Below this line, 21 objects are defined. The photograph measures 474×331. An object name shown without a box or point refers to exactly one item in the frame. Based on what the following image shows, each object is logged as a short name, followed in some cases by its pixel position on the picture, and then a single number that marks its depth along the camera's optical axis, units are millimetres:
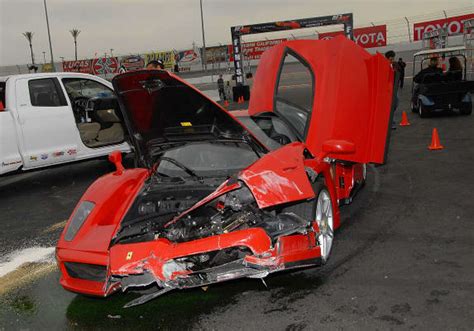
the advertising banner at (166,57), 47938
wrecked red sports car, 3559
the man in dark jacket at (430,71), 13065
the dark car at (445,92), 12430
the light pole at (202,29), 34438
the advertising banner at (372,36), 42344
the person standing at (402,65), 18291
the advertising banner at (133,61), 46338
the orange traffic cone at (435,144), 9031
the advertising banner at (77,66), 52212
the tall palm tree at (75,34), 67650
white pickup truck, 7801
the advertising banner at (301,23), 21500
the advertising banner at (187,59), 48719
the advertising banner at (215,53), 44550
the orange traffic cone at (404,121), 12102
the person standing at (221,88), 23594
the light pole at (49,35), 38641
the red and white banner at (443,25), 36375
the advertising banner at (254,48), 45225
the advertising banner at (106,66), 49688
